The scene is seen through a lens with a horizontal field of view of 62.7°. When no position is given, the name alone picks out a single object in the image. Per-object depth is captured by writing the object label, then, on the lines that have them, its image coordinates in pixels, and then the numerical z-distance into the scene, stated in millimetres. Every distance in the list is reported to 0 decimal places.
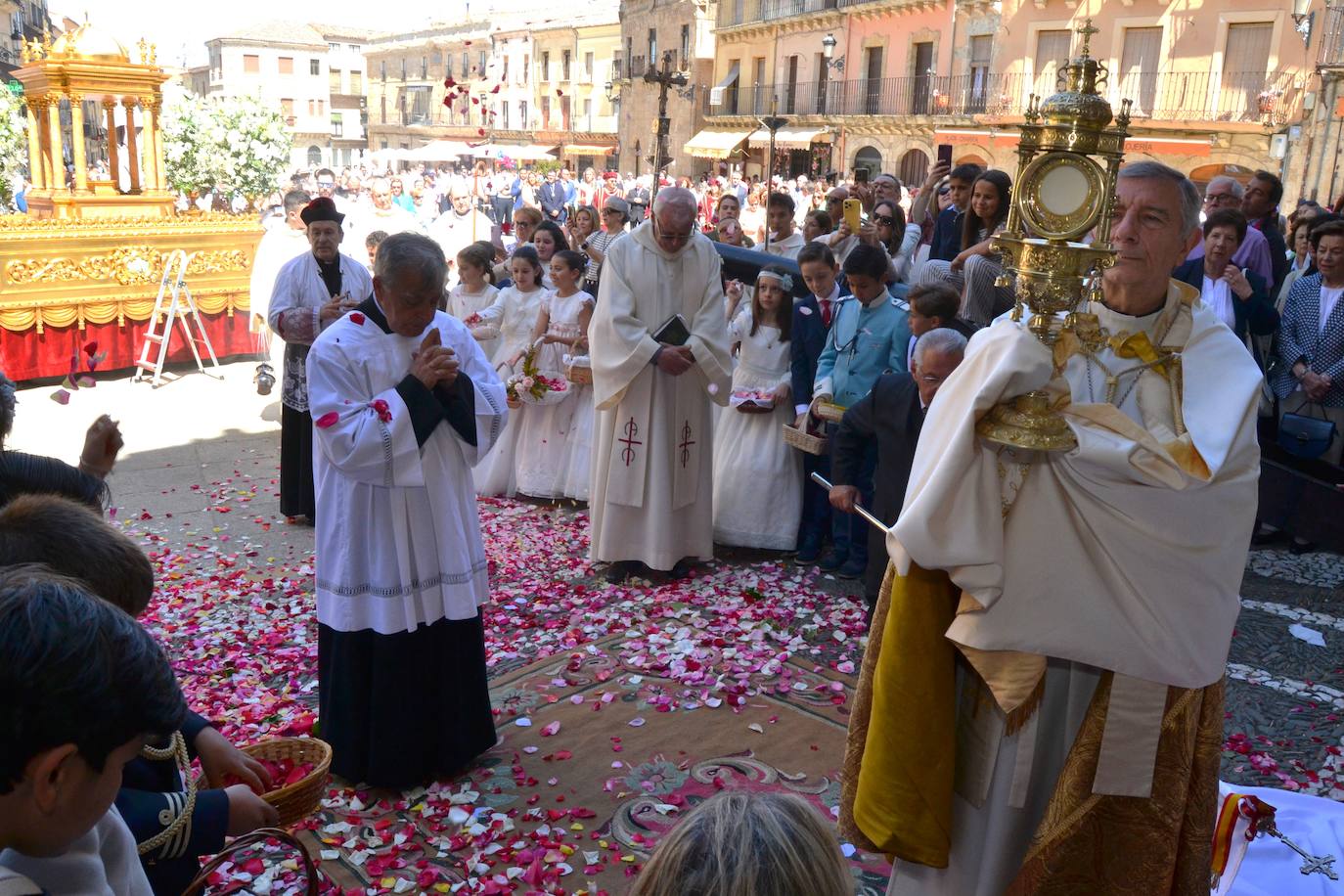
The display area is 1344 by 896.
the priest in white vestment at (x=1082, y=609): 2449
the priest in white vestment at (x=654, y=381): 6203
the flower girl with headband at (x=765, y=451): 6969
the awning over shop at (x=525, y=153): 48775
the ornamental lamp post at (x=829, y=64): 38469
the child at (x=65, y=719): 1430
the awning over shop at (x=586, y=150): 57575
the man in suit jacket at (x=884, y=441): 5191
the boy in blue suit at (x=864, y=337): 6145
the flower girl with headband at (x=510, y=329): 8195
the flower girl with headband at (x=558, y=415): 7902
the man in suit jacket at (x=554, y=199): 27688
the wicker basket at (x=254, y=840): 2068
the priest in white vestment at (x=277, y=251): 10539
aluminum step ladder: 11477
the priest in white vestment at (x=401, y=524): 3754
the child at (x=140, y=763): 2039
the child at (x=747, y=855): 1517
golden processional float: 11016
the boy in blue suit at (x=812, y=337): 6750
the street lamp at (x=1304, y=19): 25141
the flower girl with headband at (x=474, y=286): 8336
